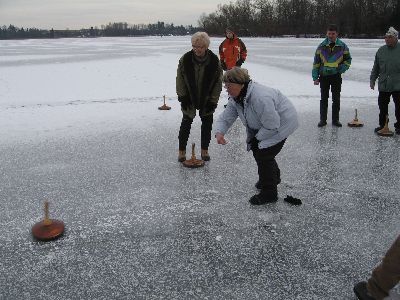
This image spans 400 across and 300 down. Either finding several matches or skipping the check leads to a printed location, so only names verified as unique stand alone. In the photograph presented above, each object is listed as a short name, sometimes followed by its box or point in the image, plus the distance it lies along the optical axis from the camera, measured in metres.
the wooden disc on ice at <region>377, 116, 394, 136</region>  6.64
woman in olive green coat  4.81
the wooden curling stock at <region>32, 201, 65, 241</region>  3.37
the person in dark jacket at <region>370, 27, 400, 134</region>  6.32
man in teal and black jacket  6.88
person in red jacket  8.73
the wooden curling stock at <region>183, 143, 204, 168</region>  5.29
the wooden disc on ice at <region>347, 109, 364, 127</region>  7.26
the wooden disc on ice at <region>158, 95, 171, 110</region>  8.92
